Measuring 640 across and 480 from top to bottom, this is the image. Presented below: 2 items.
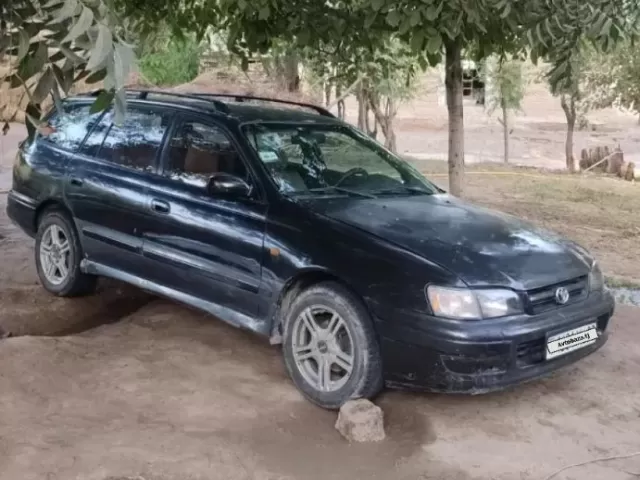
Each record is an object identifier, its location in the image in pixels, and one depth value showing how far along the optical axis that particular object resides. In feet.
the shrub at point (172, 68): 69.77
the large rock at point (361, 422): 13.05
